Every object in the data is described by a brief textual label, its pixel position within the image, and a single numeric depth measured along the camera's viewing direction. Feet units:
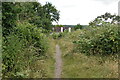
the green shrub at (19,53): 20.71
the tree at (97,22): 40.82
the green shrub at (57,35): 103.98
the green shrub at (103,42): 32.22
